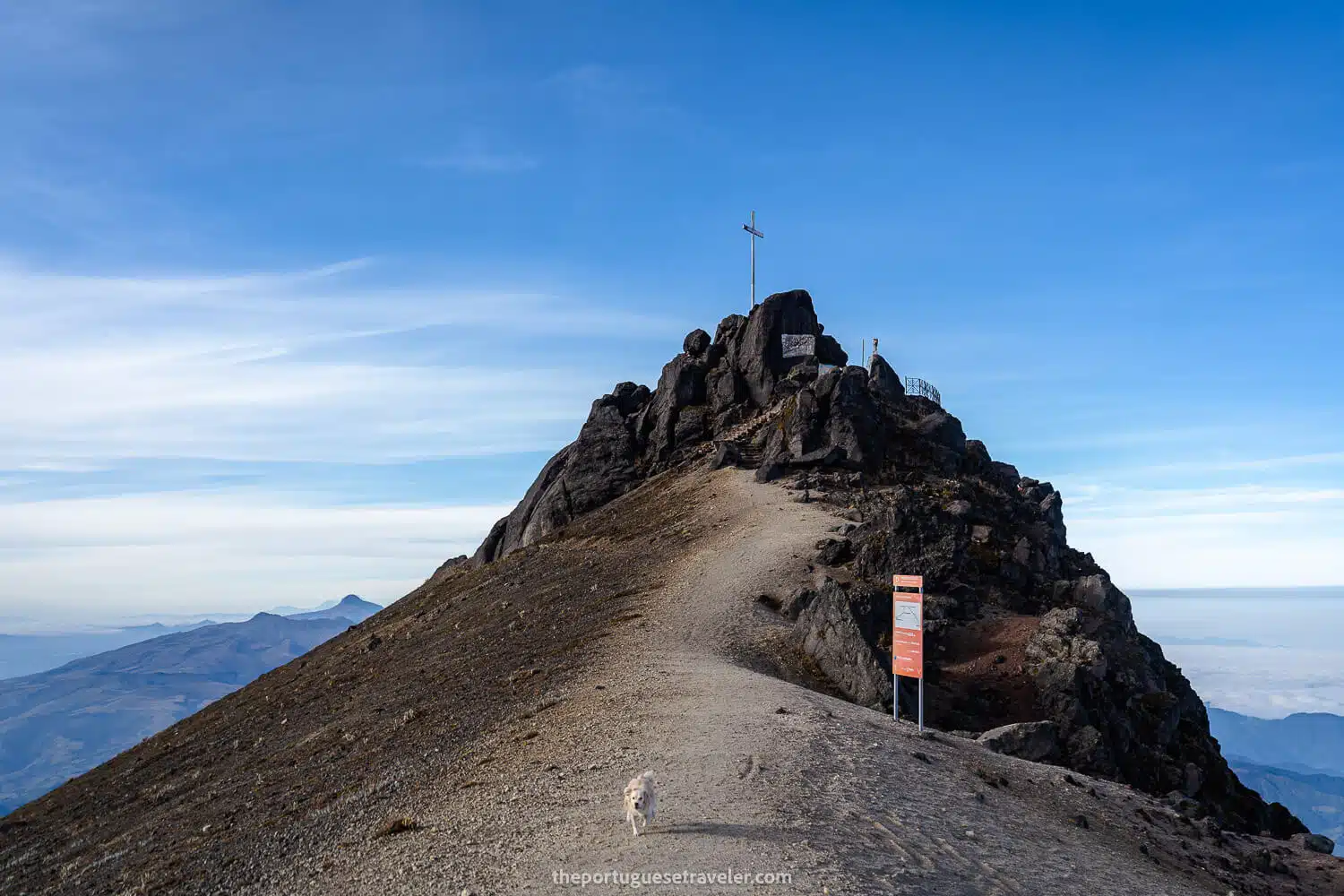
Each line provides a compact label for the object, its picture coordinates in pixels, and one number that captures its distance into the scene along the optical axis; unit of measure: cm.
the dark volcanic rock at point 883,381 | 6172
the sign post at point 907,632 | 2573
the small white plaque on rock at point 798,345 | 6381
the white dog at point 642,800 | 1544
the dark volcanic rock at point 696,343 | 6894
